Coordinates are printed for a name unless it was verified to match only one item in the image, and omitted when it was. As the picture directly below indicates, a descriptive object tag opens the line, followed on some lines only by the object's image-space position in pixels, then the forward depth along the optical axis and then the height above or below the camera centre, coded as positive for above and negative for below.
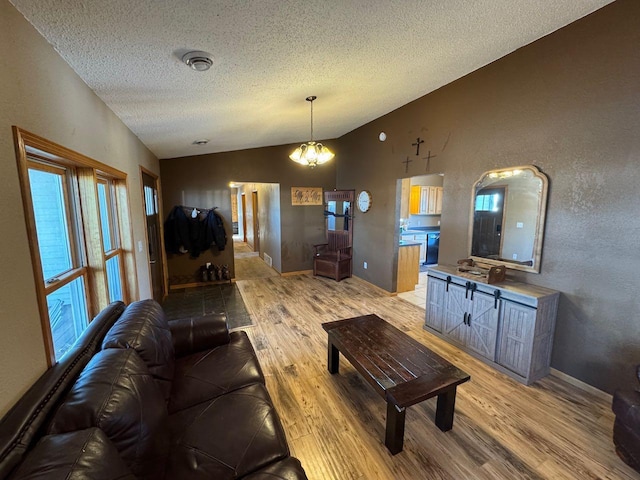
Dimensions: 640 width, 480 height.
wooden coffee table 1.66 -1.11
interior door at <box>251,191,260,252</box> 7.98 -0.45
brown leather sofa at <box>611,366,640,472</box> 1.54 -1.28
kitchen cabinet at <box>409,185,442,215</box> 6.60 +0.24
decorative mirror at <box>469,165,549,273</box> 2.54 -0.08
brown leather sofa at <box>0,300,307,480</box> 0.86 -0.85
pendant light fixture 3.20 +0.67
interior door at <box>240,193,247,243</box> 9.55 -0.18
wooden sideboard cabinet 2.33 -1.08
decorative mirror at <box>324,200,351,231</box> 5.68 -0.10
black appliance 6.41 -0.93
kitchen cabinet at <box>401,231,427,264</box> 6.13 -0.68
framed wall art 5.73 +0.30
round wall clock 5.00 +0.16
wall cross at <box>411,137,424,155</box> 3.79 +0.93
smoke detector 1.55 +0.89
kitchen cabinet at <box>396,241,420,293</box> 4.60 -1.00
